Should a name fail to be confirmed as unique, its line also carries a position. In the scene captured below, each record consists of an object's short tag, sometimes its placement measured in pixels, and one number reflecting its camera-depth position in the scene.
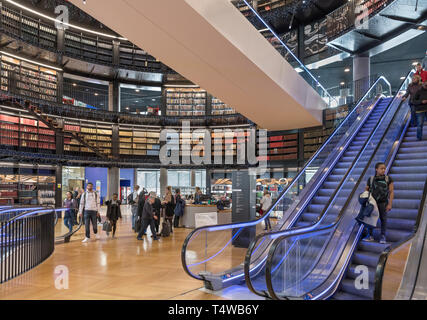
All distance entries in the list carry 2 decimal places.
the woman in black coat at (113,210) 9.43
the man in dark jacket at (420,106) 7.10
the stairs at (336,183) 6.07
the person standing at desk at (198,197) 12.68
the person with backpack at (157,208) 10.09
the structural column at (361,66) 14.80
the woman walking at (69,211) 9.38
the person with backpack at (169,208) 10.59
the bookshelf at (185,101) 20.41
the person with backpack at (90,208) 8.84
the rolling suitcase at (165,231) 9.76
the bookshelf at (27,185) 14.12
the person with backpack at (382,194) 4.83
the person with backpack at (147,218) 8.97
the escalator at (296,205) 4.86
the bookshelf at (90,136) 17.22
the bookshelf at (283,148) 15.30
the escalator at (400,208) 4.39
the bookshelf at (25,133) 14.48
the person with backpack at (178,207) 11.63
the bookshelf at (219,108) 19.94
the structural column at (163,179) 20.20
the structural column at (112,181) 18.98
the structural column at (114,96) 19.31
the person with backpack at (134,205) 10.80
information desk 11.33
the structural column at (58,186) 16.20
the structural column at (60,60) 16.30
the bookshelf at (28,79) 14.47
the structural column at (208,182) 19.86
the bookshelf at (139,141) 19.42
